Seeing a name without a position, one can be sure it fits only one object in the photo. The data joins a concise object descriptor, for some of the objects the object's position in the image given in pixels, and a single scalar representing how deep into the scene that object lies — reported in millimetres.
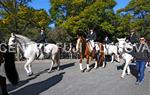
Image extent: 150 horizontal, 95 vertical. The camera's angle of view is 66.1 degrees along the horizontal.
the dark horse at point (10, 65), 4102
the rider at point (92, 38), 6850
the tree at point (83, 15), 14066
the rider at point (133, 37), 5930
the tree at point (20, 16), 10203
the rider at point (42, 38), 6719
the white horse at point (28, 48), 5796
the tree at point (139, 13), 15179
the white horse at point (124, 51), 5636
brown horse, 6316
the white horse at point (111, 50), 8121
